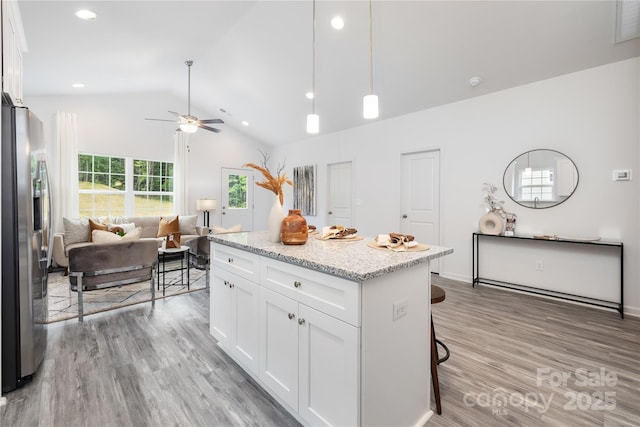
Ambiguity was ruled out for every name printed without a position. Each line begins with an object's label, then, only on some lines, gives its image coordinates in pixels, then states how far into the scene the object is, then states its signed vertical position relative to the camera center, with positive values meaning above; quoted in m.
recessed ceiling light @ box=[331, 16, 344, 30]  3.31 +2.10
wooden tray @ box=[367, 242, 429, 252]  1.64 -0.25
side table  3.68 -0.59
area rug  3.10 -1.12
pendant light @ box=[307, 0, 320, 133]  2.38 +0.67
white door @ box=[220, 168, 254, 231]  7.16 +0.17
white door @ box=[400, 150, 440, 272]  4.52 +0.14
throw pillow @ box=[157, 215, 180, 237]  5.59 -0.42
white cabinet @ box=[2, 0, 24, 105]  1.92 +1.14
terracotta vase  1.86 -0.17
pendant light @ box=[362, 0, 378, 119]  2.01 +0.68
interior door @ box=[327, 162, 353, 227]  5.90 +0.21
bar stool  1.64 -0.92
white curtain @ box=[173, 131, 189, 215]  6.34 +0.67
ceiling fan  4.36 +1.25
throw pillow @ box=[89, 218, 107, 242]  4.82 -0.36
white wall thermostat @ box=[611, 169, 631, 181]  2.97 +0.31
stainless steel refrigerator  1.75 -0.26
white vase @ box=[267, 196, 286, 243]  1.96 -0.11
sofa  4.54 -0.44
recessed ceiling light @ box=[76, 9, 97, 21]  2.79 +1.86
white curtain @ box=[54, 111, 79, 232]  4.99 +0.63
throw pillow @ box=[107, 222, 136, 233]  4.84 -0.39
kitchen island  1.22 -0.61
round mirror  3.35 +0.31
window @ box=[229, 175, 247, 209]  7.28 +0.33
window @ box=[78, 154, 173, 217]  5.49 +0.38
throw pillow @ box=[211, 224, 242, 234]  3.50 -0.31
